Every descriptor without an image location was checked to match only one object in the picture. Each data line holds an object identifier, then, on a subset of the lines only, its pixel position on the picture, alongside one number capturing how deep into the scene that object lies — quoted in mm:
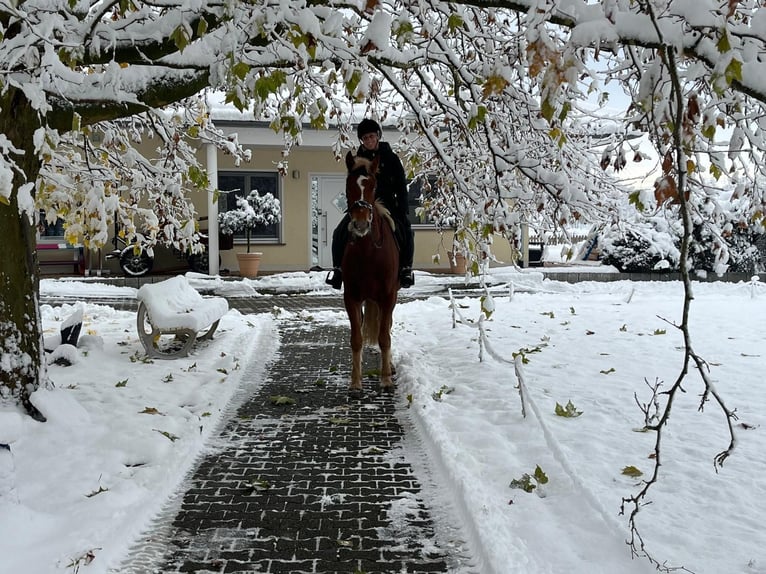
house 19172
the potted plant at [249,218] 17609
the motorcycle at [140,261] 17016
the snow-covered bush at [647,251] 16516
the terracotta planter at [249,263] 17500
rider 6570
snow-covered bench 7555
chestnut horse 6020
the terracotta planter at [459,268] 19359
